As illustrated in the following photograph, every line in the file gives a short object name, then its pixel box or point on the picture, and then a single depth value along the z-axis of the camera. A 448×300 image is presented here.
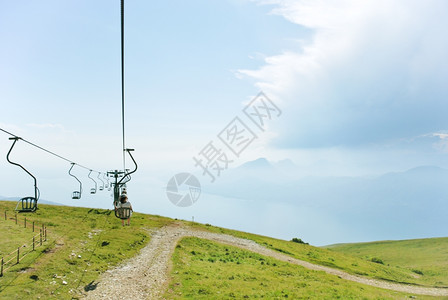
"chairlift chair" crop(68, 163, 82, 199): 51.35
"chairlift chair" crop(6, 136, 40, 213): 18.09
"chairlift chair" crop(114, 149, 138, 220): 27.36
